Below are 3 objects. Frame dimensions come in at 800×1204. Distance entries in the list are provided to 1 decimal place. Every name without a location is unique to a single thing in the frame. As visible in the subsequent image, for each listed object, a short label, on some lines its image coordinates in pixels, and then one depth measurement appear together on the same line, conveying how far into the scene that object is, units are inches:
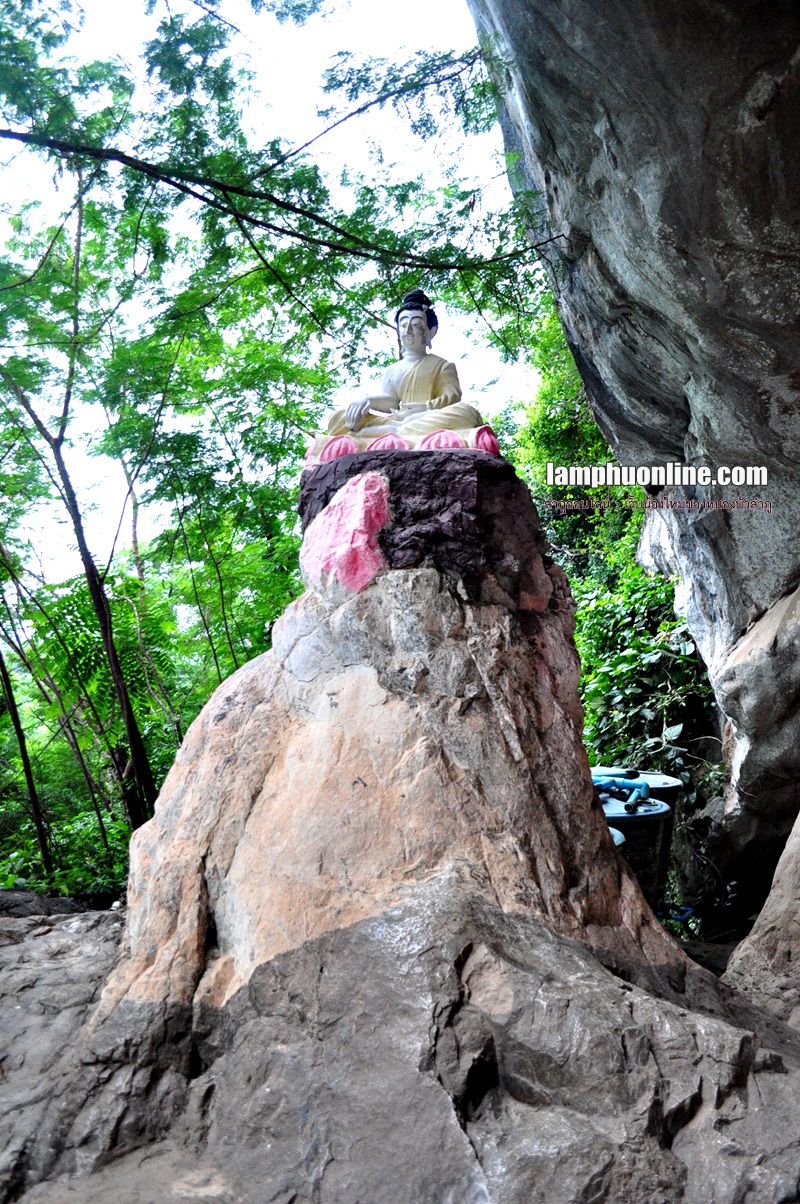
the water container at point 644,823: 218.2
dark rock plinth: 142.3
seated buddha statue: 173.8
